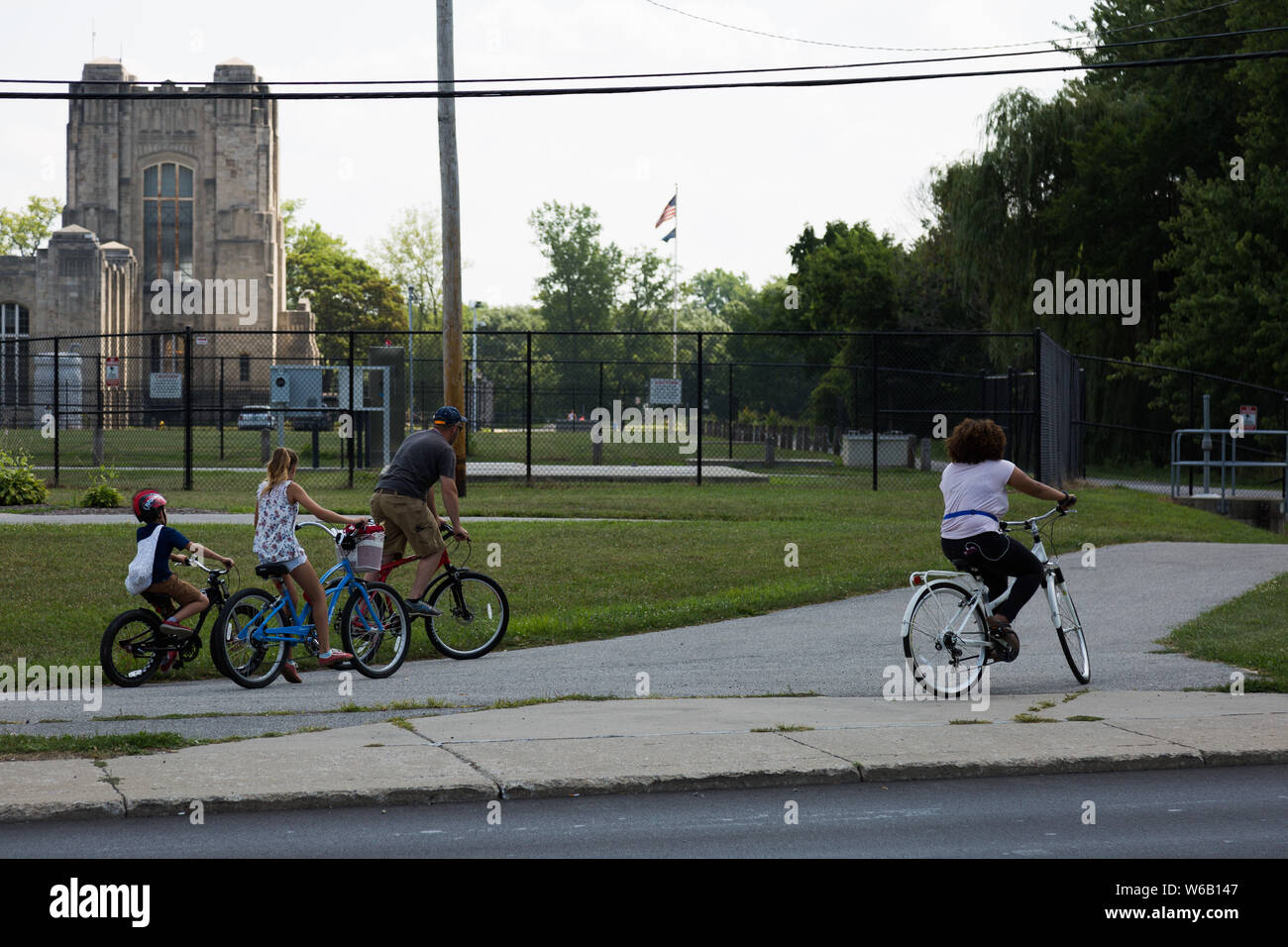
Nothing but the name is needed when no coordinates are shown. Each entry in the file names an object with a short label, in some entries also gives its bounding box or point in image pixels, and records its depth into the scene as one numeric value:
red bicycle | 11.36
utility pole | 21.67
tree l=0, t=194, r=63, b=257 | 106.62
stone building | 77.69
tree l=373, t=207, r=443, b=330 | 101.00
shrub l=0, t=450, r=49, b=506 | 21.38
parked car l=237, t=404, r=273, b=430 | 54.84
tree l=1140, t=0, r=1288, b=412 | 34.12
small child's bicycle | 9.93
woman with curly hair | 9.48
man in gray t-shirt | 11.15
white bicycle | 9.52
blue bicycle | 9.84
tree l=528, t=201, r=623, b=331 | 102.31
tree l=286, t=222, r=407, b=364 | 103.06
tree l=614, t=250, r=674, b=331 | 101.75
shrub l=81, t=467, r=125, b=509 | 21.02
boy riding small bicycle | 9.86
